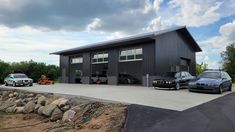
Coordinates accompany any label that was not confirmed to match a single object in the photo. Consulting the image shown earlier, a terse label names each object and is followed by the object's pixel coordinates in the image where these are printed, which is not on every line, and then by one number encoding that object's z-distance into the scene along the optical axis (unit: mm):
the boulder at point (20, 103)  9568
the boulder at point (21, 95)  11130
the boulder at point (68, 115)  6411
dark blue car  9589
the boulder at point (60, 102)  7511
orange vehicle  18372
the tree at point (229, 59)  23736
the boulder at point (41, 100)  8722
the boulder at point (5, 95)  12538
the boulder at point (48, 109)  7346
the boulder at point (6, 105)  9629
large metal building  13683
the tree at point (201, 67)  26922
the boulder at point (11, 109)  9051
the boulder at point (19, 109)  8773
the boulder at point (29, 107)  8480
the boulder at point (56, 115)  6838
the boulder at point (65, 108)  7249
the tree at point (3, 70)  23090
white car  15841
